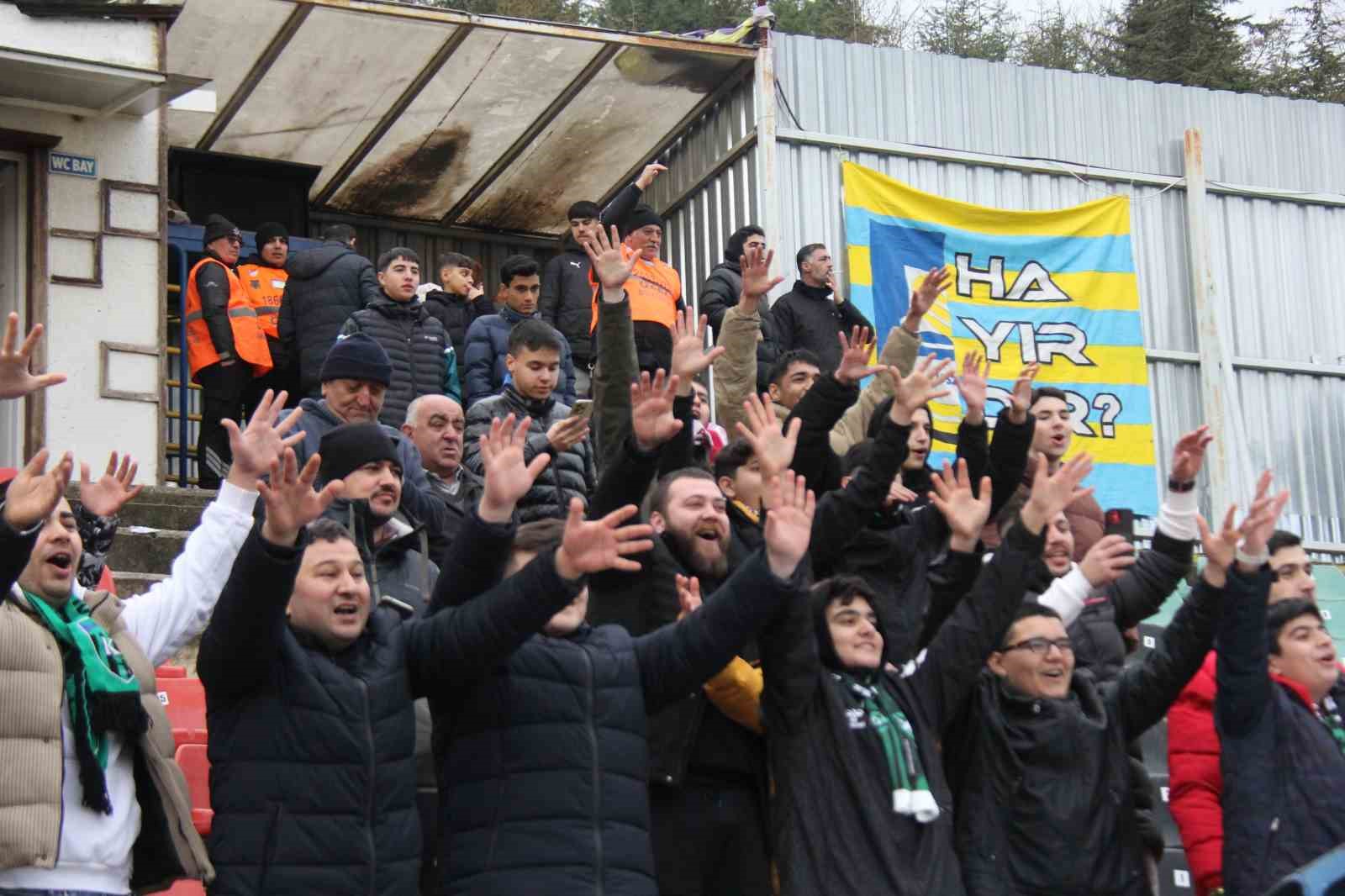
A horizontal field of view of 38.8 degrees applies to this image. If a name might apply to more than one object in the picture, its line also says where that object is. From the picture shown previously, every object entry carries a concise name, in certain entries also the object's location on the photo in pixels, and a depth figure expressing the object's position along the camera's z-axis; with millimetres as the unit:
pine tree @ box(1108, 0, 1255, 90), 22859
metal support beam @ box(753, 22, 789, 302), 12688
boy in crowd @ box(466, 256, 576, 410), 9961
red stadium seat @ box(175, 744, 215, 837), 5855
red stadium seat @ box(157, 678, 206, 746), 6039
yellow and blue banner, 12820
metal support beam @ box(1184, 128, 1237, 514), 13758
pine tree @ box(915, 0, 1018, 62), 24938
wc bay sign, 11613
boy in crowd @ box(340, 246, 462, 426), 9688
